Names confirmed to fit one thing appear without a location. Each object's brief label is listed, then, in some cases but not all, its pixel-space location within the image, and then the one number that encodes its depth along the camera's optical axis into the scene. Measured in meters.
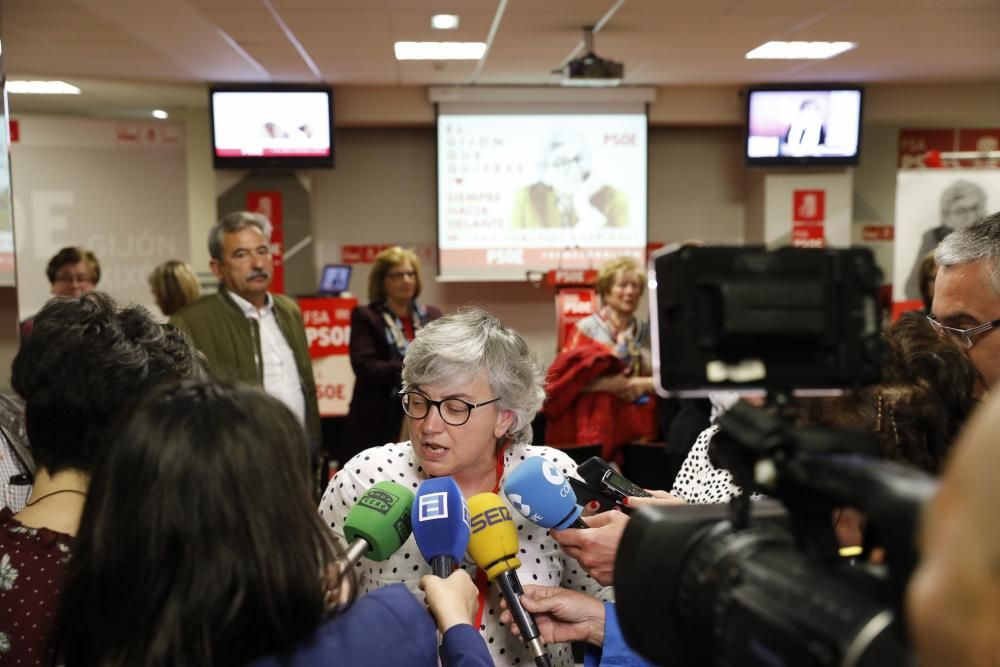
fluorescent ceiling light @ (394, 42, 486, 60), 5.88
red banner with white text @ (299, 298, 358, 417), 7.03
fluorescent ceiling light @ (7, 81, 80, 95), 6.70
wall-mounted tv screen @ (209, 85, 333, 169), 6.96
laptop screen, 7.25
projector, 5.40
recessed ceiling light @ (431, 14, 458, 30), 5.13
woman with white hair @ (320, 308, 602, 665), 1.87
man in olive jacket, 3.67
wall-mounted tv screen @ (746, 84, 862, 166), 7.17
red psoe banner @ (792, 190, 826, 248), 7.50
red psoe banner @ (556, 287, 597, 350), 6.12
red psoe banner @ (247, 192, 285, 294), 7.32
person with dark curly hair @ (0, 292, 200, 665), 1.35
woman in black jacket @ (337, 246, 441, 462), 4.49
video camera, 0.71
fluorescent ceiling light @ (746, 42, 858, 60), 5.97
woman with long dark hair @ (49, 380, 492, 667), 1.01
